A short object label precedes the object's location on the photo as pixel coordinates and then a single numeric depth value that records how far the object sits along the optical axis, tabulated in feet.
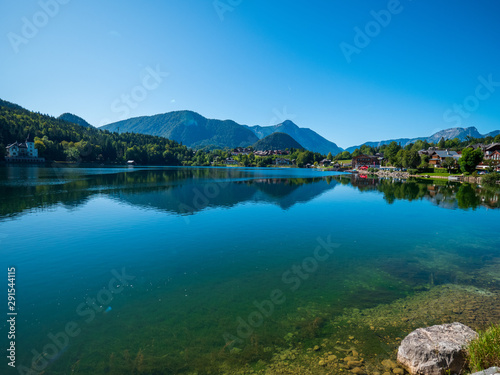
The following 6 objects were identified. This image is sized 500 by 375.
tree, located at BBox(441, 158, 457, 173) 376.48
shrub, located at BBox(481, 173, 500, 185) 267.59
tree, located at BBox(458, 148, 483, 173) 325.40
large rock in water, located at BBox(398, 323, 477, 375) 26.96
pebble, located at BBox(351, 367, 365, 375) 28.56
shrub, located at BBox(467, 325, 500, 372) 24.70
